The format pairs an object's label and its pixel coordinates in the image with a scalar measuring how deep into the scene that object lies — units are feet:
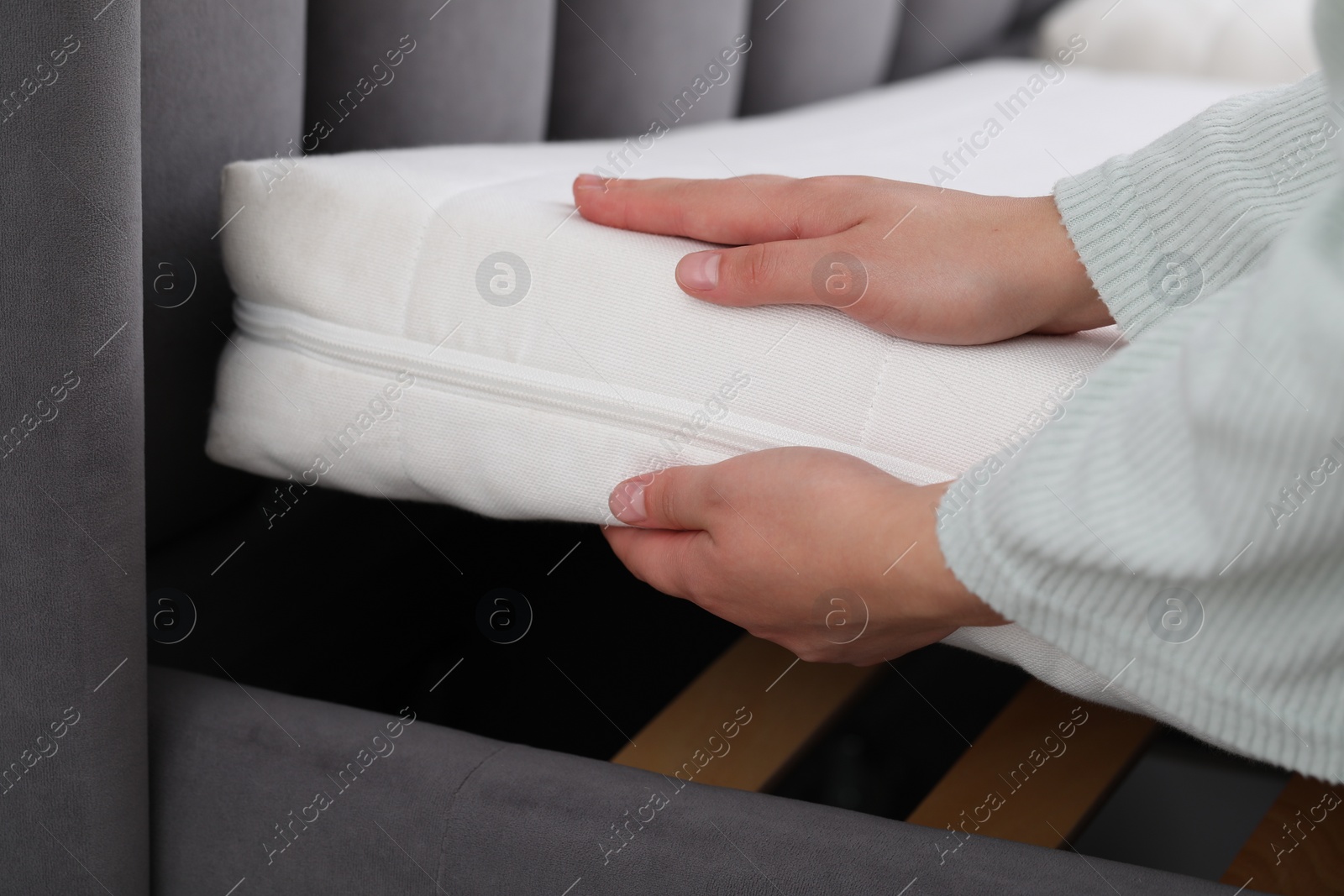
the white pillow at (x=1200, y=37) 4.53
